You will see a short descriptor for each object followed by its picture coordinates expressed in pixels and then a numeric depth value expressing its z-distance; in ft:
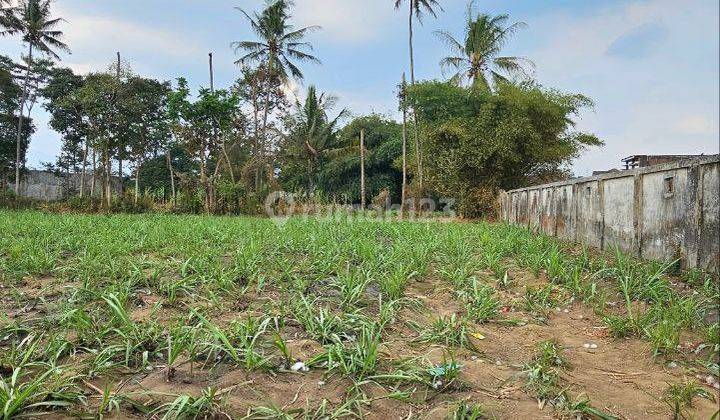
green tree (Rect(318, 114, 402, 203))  79.92
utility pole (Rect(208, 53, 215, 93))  65.85
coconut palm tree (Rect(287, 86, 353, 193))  82.79
